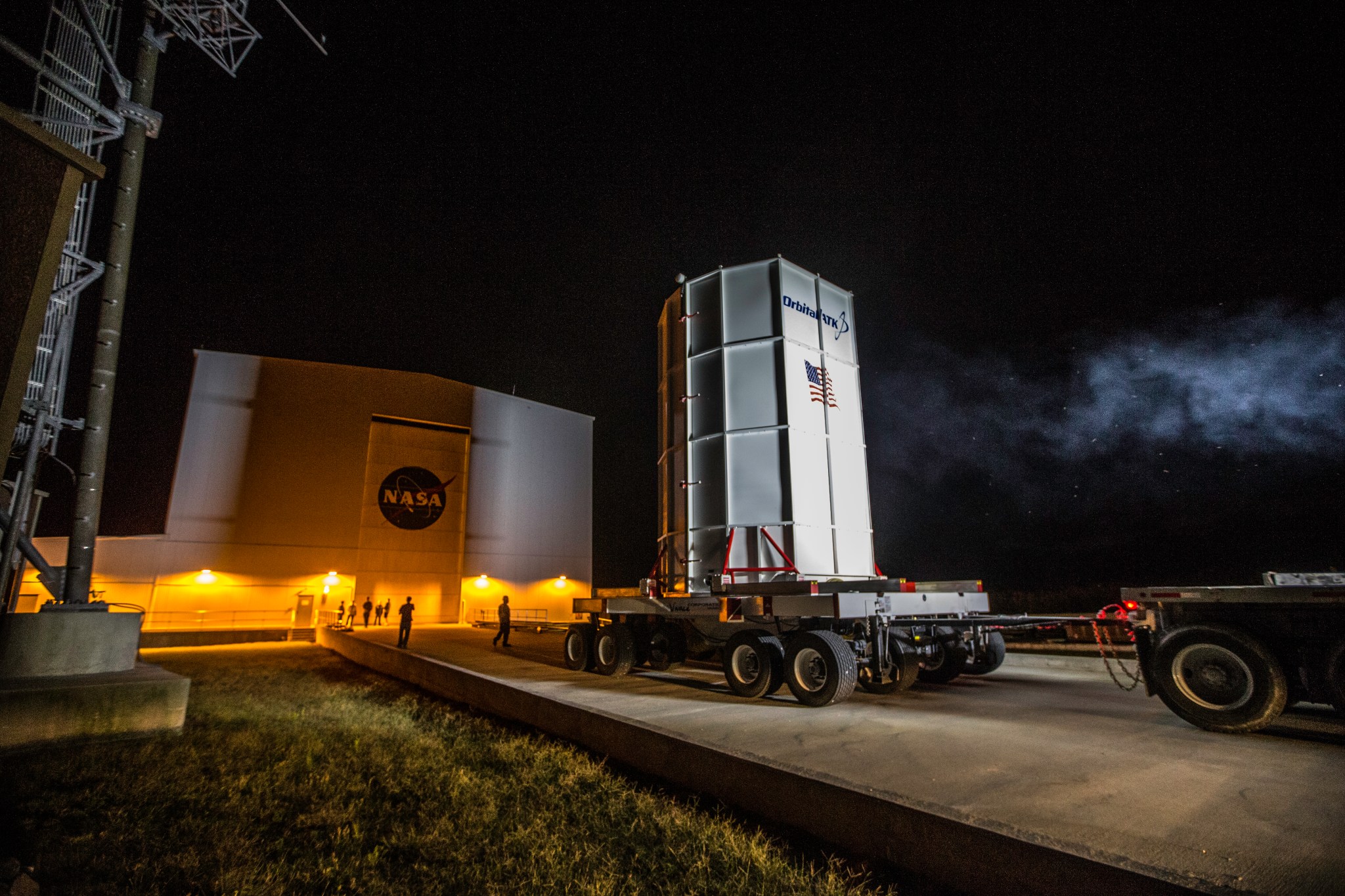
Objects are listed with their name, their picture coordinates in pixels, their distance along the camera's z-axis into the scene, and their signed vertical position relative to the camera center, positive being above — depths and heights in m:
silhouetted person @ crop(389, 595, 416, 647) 16.69 -1.03
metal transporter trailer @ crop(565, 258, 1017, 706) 8.63 +1.27
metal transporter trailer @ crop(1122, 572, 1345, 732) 5.64 -0.66
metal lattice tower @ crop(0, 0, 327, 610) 7.79 +6.21
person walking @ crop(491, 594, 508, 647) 17.08 -0.89
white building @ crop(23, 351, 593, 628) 25.34 +3.61
